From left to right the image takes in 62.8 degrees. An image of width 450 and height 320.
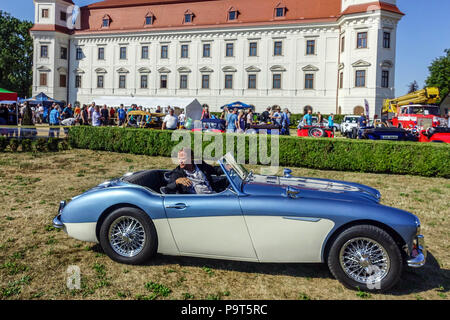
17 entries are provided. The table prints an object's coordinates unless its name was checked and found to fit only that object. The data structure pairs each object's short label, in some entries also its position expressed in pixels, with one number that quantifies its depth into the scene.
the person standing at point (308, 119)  20.78
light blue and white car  3.91
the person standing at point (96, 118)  18.42
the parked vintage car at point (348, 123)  29.22
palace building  36.03
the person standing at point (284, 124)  19.61
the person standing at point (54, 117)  20.35
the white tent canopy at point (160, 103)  33.16
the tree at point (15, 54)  55.81
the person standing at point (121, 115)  25.63
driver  4.78
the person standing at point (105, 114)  24.61
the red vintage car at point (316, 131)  19.09
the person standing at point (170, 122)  18.17
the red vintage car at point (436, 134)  15.75
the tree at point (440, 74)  58.31
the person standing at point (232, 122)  18.40
